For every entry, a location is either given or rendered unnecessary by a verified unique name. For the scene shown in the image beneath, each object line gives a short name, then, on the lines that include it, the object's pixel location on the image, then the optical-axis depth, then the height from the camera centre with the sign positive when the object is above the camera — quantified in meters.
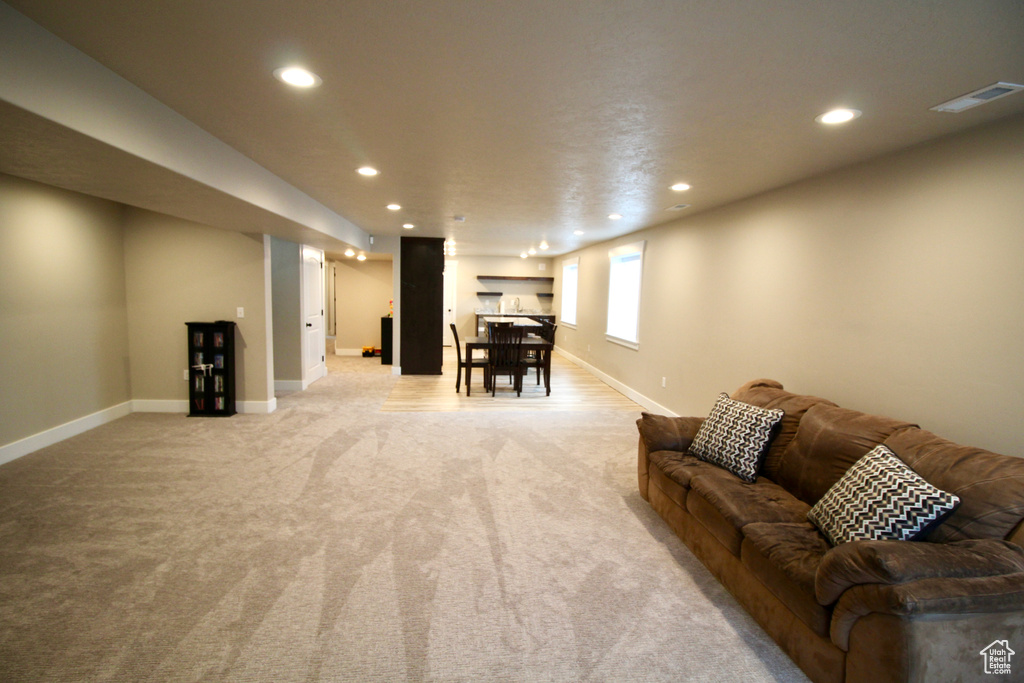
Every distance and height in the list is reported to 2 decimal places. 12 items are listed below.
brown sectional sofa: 1.45 -0.99
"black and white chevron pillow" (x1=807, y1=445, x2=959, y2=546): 1.77 -0.79
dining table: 6.52 -0.69
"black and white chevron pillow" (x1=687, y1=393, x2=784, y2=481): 2.72 -0.81
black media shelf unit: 5.00 -0.88
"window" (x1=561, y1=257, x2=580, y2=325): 9.55 +0.31
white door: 6.59 -0.34
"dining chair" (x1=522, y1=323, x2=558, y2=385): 6.67 -0.83
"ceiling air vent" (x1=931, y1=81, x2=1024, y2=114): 1.79 +0.90
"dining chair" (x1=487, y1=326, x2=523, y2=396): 6.31 -0.75
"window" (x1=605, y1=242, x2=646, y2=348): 6.42 +0.17
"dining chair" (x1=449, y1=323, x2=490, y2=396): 6.49 -0.95
